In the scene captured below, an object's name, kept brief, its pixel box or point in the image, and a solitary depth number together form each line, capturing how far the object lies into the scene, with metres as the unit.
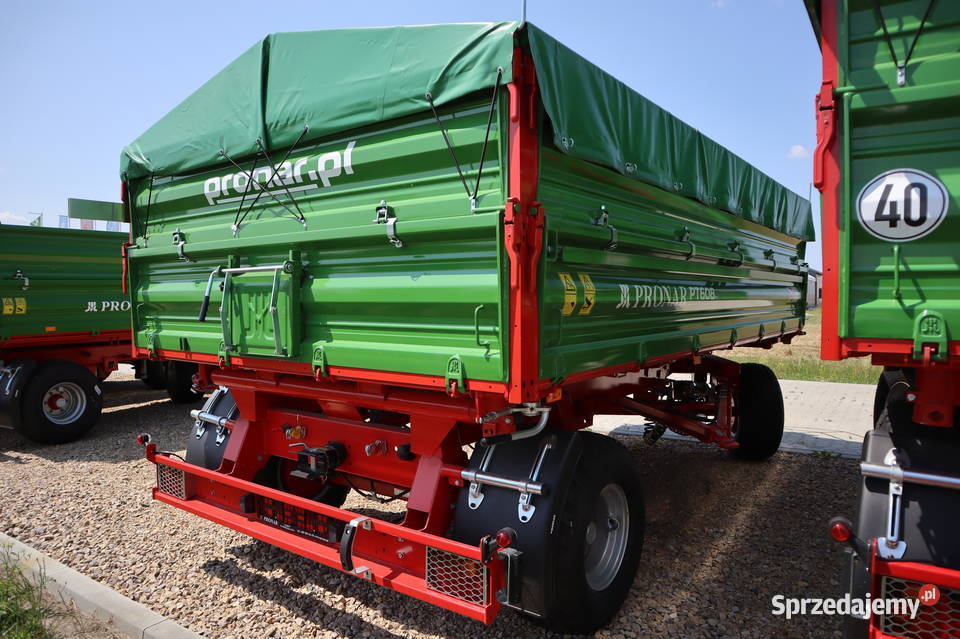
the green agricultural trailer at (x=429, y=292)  2.55
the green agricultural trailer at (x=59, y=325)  6.91
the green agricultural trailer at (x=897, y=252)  2.04
